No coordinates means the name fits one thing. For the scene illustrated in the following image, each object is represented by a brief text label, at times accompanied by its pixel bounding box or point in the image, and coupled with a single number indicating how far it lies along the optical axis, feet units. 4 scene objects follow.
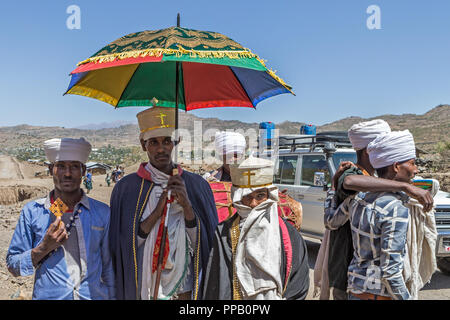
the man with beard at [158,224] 9.53
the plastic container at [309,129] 35.40
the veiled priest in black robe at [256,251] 8.24
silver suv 25.04
